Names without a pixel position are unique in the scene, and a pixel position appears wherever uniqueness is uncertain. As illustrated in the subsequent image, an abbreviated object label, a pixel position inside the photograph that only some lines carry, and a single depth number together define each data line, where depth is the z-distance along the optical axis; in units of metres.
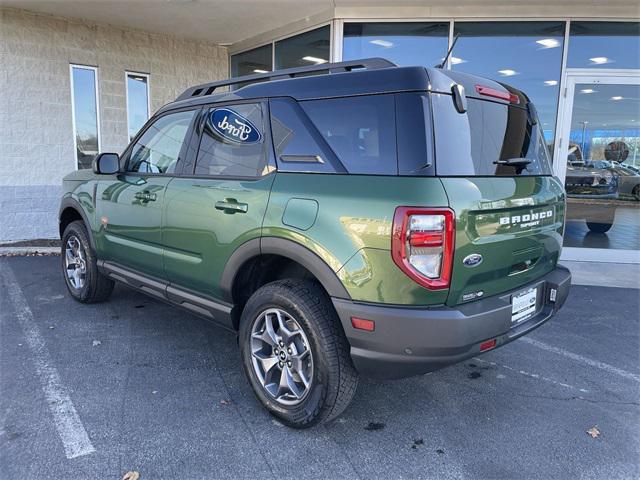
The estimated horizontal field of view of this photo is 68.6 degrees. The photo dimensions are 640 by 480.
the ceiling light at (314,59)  7.85
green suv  2.23
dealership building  6.98
